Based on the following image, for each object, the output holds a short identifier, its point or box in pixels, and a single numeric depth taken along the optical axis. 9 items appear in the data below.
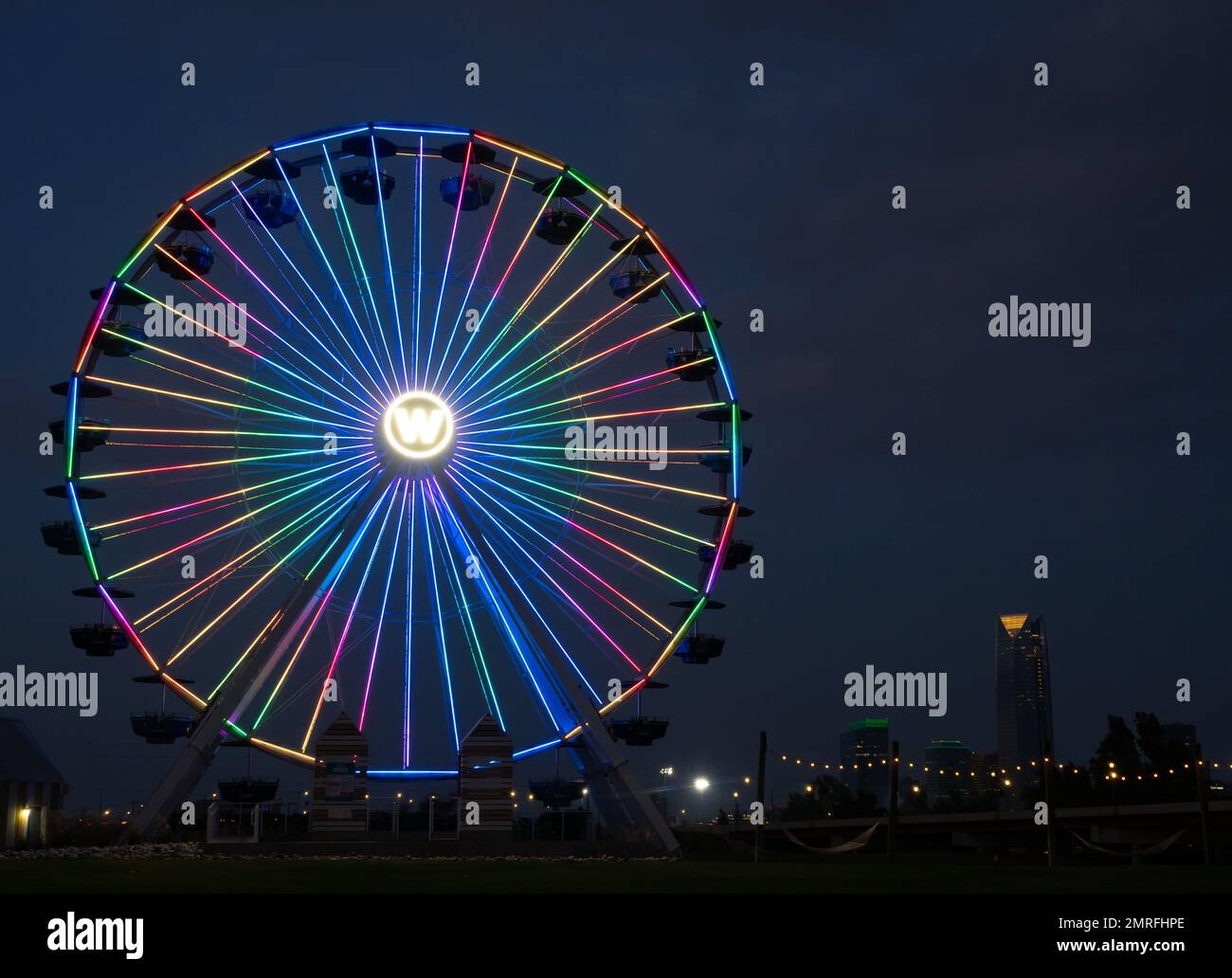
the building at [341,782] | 44.94
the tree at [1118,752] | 111.88
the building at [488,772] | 45.78
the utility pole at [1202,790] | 46.84
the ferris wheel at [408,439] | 40.47
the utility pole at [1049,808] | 44.56
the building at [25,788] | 46.78
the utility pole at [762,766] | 49.12
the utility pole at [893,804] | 45.75
